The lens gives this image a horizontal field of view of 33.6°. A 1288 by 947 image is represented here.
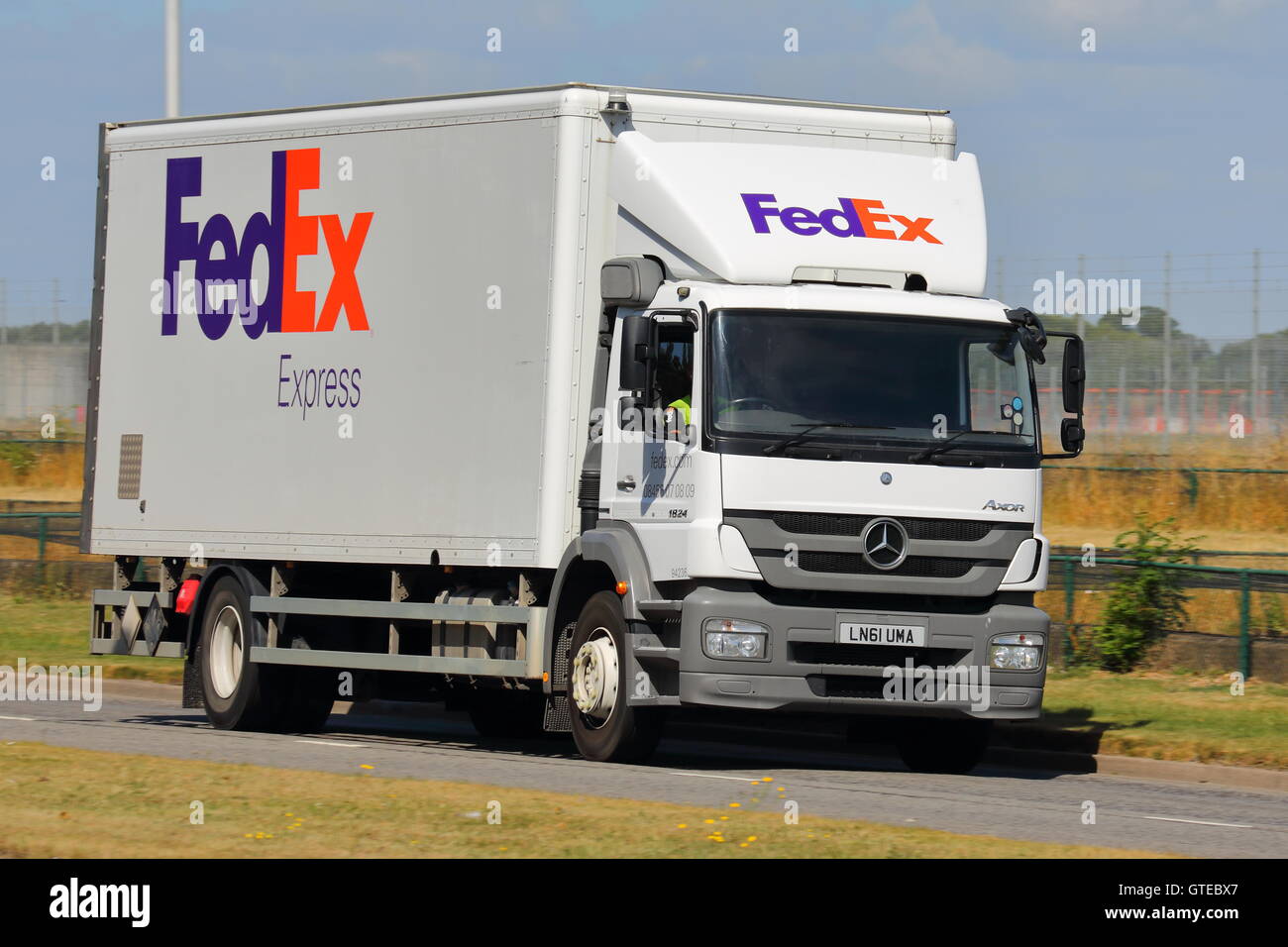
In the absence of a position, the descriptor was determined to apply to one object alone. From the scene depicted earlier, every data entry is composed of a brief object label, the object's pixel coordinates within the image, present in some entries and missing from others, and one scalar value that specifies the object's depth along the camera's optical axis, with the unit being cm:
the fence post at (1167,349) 2762
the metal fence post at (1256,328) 2680
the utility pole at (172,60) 2497
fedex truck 1326
